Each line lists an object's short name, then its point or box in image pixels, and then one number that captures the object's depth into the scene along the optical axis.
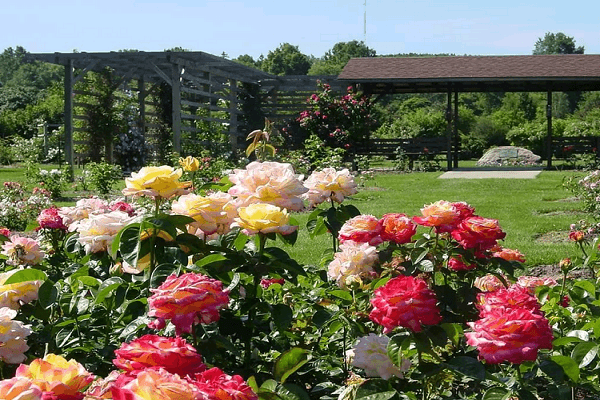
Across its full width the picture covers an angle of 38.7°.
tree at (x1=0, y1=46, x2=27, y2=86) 110.00
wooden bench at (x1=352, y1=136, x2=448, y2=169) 19.22
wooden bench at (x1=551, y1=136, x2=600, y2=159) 18.97
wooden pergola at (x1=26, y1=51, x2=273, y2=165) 16.84
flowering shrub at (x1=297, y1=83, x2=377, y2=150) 18.80
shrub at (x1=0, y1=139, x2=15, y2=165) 25.48
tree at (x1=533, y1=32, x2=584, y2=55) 106.75
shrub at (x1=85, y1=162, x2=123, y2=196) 12.23
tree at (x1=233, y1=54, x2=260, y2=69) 84.21
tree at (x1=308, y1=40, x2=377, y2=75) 71.29
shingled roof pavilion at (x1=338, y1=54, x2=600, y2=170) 19.31
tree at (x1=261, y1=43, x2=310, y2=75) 76.31
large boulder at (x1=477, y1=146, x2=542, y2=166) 24.19
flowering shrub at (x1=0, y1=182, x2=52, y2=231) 8.68
